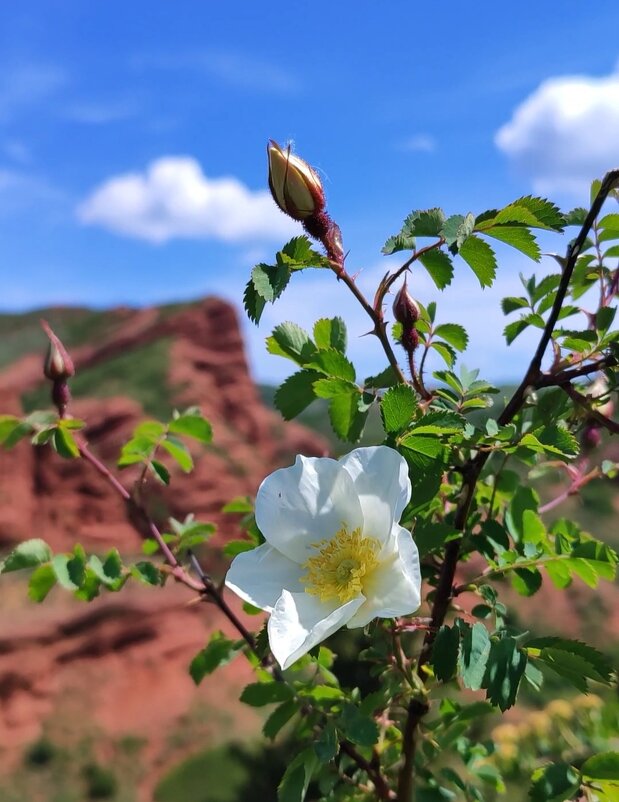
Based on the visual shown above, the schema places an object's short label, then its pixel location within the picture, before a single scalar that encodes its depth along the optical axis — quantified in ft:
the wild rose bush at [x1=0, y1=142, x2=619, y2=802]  0.54
